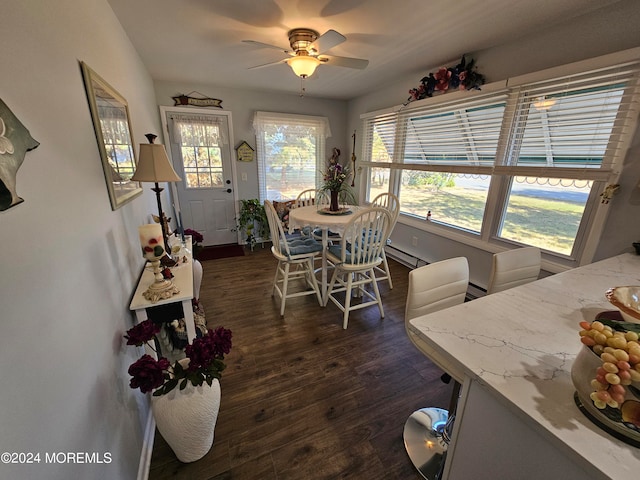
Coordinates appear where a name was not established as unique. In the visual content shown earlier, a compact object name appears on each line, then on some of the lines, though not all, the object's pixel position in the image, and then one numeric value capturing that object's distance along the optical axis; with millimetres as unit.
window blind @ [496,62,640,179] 1669
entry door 3760
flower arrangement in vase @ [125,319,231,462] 1160
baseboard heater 2678
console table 1364
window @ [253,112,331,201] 4137
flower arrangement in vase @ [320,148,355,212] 2502
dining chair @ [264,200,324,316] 2329
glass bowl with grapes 509
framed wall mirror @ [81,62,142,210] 1194
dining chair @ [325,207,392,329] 2105
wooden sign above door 3634
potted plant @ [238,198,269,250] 4188
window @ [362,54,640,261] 1756
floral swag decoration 2432
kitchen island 554
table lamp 1420
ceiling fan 1978
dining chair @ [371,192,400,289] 2293
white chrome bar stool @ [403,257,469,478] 1224
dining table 2273
